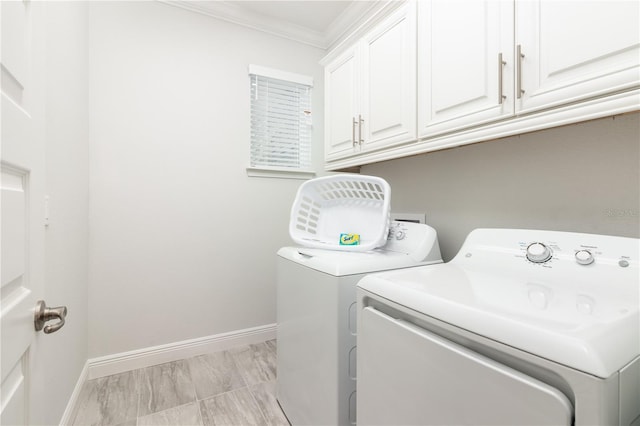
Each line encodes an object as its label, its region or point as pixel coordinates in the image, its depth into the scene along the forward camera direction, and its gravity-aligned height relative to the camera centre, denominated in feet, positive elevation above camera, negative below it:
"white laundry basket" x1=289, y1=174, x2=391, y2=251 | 5.26 -0.04
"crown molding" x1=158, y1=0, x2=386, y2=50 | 7.30 +5.06
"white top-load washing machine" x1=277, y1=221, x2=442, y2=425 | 3.80 -1.56
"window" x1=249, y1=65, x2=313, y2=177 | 8.14 +2.53
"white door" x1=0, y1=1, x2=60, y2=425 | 1.71 +0.03
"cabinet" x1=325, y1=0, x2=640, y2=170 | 2.74 +1.69
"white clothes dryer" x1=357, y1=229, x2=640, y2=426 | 1.65 -0.87
